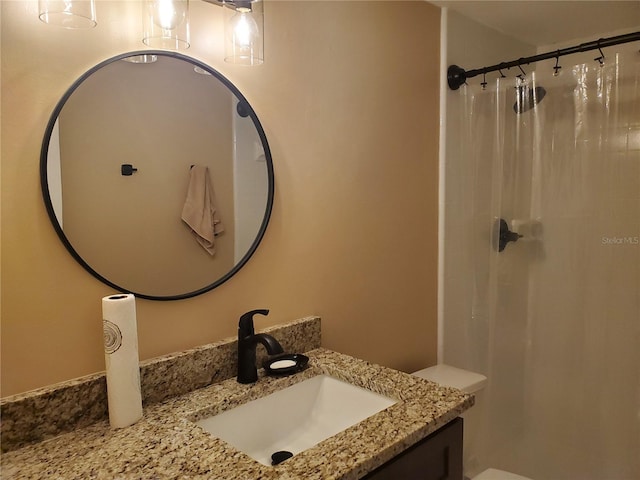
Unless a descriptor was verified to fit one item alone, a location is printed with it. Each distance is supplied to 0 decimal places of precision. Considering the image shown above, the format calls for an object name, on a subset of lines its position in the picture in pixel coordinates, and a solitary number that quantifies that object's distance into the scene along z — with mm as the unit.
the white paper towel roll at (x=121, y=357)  1043
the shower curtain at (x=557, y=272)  1896
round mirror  1091
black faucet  1312
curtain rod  1658
